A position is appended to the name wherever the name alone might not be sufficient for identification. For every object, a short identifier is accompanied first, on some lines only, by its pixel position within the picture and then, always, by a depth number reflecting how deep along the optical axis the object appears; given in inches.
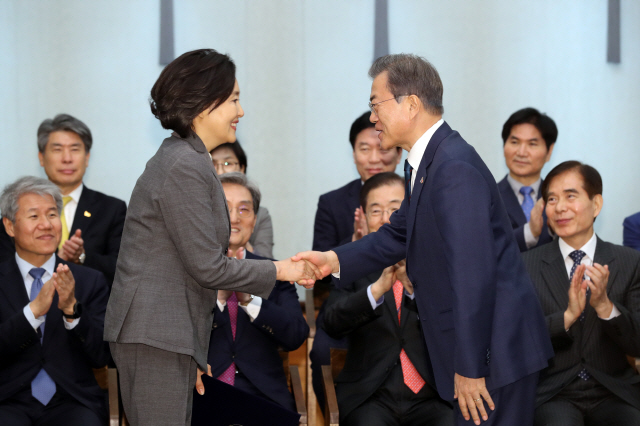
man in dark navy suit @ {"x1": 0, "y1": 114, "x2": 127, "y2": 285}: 312.7
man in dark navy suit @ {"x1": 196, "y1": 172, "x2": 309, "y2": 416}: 239.1
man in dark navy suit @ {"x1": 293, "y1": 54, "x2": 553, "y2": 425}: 163.5
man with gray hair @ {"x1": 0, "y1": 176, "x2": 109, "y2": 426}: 230.4
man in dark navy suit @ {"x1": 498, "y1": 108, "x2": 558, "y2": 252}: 330.0
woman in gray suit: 159.2
